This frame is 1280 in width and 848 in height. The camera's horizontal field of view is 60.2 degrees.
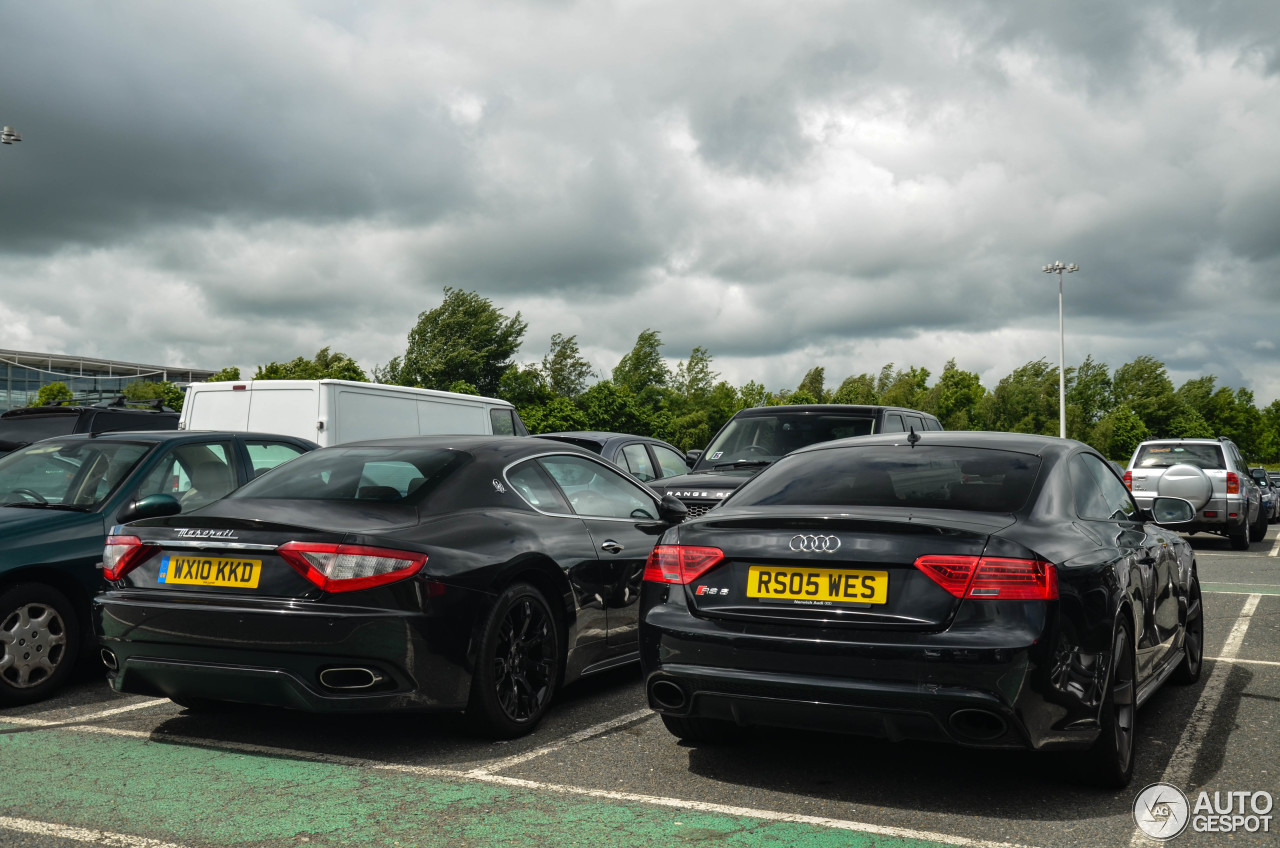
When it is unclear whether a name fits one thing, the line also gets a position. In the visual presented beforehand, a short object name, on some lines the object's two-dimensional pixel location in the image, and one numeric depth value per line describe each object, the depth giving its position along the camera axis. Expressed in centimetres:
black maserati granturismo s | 455
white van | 1280
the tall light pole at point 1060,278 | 5953
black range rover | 1073
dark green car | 579
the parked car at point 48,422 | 1195
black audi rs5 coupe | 379
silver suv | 1650
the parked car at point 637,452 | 1241
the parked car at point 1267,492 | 1989
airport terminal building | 11550
